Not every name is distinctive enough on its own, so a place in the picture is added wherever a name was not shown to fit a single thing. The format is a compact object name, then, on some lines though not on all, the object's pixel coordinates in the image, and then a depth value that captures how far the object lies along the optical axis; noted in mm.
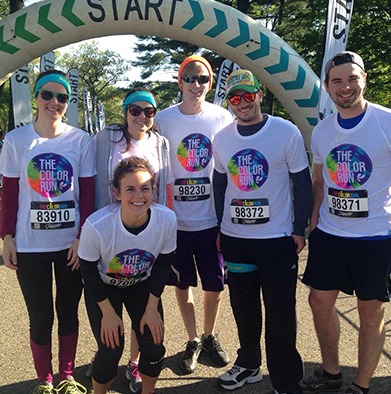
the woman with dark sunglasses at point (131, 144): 2830
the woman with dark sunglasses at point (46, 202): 2654
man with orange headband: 3229
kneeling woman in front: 2473
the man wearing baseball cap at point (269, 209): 2727
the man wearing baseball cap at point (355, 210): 2570
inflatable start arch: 4918
